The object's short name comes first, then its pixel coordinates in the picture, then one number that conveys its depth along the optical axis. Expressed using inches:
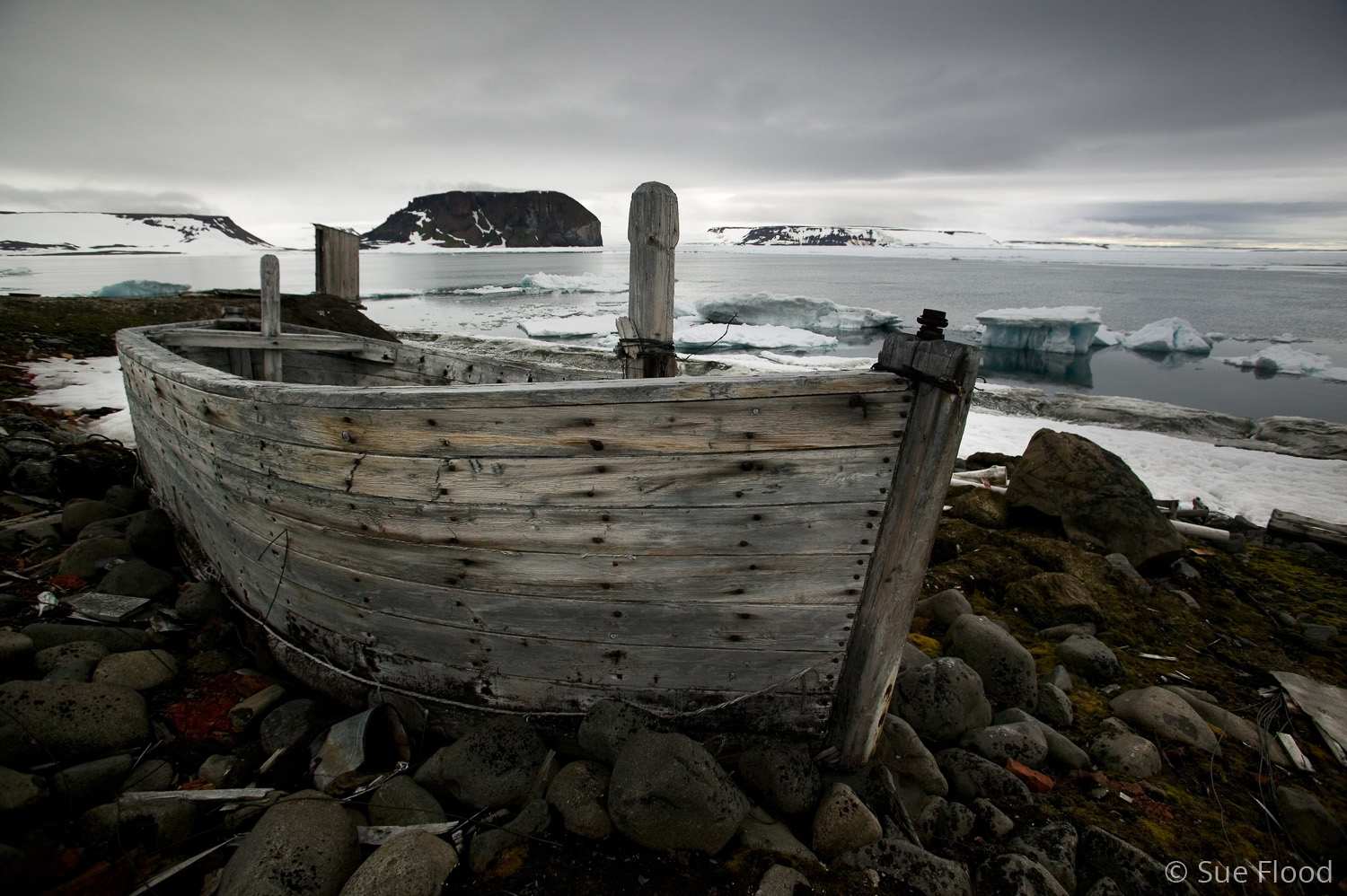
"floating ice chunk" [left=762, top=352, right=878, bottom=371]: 525.6
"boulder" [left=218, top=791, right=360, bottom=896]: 79.0
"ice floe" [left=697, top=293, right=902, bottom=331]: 981.8
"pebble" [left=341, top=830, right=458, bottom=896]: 79.1
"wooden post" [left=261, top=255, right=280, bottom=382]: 213.3
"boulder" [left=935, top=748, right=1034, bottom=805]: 108.3
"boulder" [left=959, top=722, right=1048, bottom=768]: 118.3
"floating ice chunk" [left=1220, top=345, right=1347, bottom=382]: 695.1
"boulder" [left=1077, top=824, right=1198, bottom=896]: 94.3
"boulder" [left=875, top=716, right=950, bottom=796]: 107.5
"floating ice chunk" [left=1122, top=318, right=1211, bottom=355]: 870.4
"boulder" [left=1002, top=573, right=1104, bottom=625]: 177.6
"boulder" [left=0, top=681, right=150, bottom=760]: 100.3
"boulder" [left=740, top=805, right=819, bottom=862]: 90.7
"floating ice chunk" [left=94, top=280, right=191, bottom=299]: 1020.5
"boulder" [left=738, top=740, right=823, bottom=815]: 97.5
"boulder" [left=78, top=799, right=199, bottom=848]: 89.6
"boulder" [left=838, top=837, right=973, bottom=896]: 86.4
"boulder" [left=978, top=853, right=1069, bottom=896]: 88.7
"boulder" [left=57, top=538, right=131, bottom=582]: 164.7
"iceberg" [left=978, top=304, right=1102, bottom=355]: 788.4
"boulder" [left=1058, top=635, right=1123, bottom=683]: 152.1
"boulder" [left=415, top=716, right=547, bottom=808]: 98.2
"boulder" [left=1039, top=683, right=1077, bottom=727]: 132.2
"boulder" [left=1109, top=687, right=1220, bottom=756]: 128.4
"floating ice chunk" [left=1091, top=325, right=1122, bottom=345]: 935.0
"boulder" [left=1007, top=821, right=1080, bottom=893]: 94.5
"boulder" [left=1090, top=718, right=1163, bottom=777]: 119.9
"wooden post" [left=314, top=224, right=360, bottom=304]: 482.6
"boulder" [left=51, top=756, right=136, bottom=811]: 93.2
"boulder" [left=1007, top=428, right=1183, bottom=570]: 211.9
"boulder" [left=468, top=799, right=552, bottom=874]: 88.3
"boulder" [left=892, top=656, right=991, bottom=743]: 121.0
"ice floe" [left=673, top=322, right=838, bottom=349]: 752.3
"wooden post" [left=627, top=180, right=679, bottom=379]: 121.9
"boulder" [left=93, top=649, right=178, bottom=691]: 120.9
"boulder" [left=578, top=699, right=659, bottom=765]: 99.1
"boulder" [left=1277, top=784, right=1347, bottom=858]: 105.5
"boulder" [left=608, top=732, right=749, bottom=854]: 88.1
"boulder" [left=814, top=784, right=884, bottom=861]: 92.4
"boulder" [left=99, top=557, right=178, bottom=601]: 154.6
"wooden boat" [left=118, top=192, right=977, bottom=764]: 86.5
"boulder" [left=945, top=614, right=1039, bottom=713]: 135.2
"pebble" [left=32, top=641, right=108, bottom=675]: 120.1
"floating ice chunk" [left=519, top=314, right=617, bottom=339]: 796.0
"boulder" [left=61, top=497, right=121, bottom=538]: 193.8
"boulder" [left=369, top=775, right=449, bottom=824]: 95.8
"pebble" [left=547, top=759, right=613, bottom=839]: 91.1
